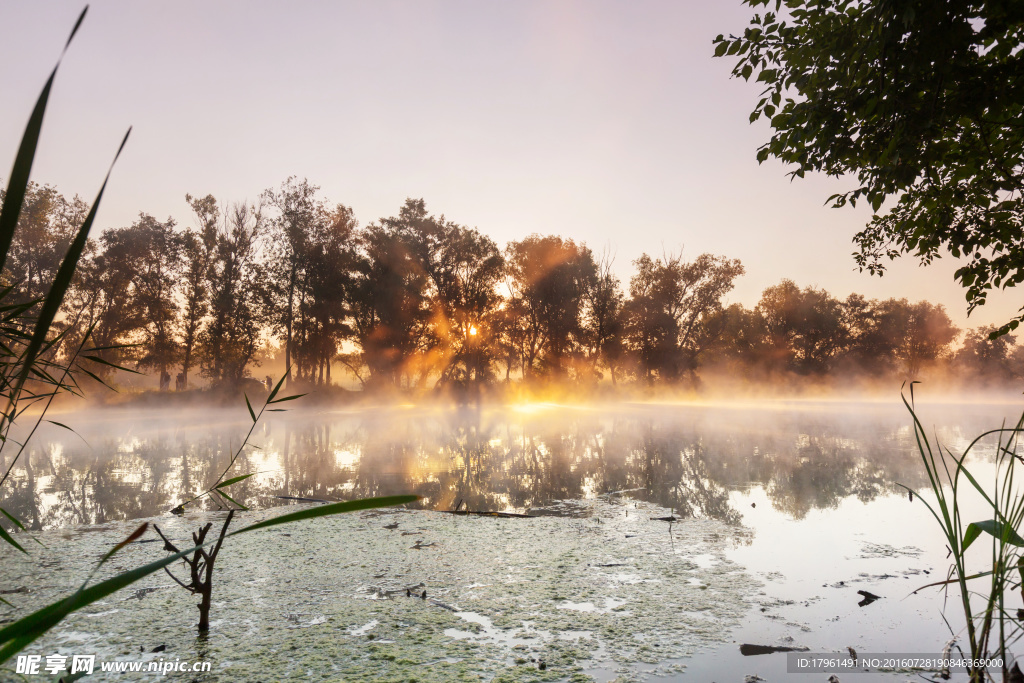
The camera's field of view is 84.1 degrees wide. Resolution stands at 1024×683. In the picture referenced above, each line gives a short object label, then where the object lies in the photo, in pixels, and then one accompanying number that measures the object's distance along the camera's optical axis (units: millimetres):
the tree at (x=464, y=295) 28953
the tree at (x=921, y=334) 40947
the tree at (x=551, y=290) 32469
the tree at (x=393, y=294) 27188
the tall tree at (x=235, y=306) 24641
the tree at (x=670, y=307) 33062
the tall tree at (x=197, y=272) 24656
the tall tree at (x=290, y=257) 25812
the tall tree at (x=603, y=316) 33594
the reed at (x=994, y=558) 1472
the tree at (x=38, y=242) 21344
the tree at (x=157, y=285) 24281
